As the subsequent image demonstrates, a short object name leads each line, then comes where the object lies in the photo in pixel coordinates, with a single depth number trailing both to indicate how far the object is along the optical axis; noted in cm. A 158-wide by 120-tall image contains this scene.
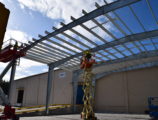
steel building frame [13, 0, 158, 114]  962
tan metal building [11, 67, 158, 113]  1769
